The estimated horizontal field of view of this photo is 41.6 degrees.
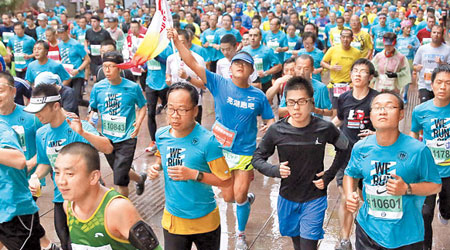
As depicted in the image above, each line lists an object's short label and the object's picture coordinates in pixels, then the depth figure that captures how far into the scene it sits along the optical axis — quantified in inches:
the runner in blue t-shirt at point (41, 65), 369.7
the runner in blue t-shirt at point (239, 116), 243.4
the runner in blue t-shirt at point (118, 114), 282.2
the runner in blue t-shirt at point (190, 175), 179.2
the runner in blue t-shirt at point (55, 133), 203.8
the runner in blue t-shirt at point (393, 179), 165.6
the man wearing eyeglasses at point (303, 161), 192.4
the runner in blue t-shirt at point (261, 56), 414.6
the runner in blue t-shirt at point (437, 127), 218.1
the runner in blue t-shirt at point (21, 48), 522.3
